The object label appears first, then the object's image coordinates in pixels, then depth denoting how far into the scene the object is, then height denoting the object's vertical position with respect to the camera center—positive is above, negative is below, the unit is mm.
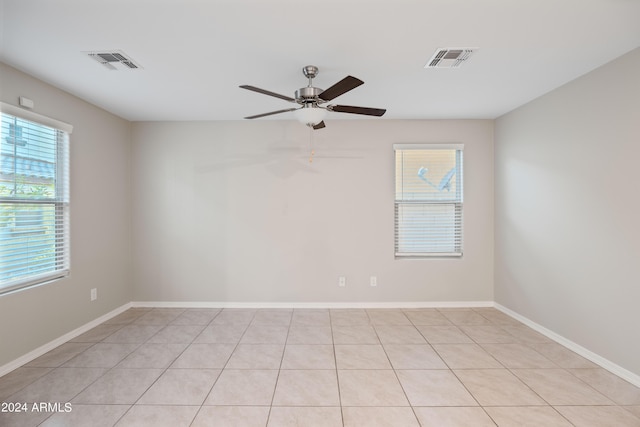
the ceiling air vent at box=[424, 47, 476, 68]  2314 +1302
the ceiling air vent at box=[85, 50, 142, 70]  2336 +1306
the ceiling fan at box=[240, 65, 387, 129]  2436 +925
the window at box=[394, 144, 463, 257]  4145 +165
